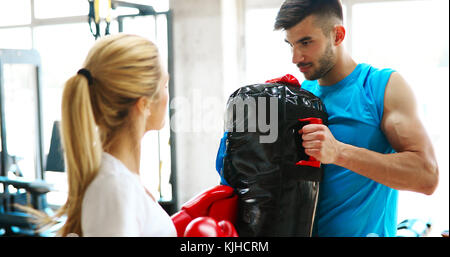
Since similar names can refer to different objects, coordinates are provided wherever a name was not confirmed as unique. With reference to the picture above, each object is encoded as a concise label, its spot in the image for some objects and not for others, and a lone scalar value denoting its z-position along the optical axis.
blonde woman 0.80
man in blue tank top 1.21
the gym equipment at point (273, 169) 1.14
